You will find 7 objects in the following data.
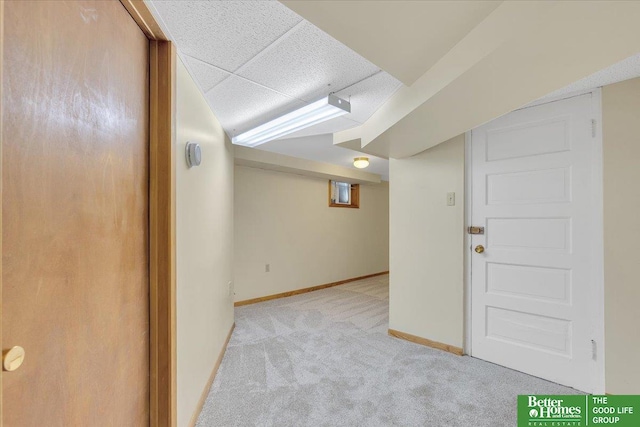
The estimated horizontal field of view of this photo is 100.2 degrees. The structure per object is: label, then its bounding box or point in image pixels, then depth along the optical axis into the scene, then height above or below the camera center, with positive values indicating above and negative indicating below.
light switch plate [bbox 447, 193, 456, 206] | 2.51 +0.15
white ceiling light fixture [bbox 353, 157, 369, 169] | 4.06 +0.82
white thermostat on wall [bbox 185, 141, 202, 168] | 1.44 +0.34
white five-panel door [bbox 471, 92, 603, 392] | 1.90 -0.22
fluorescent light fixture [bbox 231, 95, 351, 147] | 1.81 +0.75
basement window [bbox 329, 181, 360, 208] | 5.24 +0.42
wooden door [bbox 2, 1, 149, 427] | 0.57 +0.00
